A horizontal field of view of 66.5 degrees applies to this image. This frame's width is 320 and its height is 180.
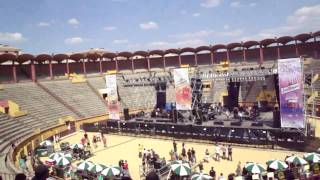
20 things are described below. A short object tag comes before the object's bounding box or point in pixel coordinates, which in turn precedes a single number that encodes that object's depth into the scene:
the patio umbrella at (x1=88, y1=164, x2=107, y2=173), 17.05
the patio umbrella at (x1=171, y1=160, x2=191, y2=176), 15.96
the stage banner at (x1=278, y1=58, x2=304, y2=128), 21.79
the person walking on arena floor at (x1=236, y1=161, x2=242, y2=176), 16.91
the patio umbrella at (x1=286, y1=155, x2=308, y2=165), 15.80
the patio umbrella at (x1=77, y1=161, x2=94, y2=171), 17.64
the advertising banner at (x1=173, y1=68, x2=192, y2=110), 28.56
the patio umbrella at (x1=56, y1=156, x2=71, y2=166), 18.68
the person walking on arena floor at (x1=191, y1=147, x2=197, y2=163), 21.45
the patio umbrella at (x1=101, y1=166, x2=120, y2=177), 16.22
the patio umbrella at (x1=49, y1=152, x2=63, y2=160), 19.56
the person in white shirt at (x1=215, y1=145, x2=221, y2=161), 21.95
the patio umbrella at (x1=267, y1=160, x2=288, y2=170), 15.59
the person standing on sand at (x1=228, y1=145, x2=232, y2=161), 21.73
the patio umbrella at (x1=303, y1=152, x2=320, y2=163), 15.85
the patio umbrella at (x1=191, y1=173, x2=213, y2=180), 14.33
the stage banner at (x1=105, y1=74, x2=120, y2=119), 31.82
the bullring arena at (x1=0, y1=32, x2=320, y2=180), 20.77
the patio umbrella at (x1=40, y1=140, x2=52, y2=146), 24.64
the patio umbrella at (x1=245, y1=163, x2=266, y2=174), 15.40
